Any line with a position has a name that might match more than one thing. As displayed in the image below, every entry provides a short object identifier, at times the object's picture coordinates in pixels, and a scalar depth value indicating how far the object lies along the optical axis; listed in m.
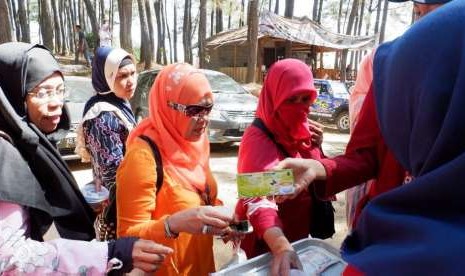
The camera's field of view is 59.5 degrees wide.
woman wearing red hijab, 2.03
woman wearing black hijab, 1.26
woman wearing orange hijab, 1.66
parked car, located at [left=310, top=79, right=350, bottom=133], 11.45
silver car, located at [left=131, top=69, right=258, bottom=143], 7.96
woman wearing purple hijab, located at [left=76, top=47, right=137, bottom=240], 2.76
